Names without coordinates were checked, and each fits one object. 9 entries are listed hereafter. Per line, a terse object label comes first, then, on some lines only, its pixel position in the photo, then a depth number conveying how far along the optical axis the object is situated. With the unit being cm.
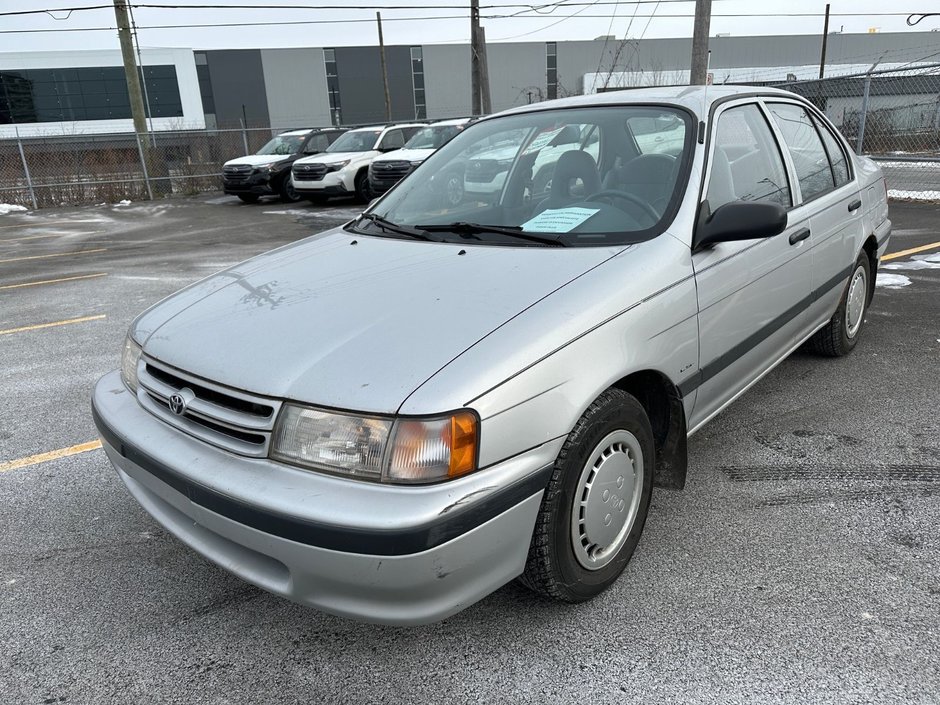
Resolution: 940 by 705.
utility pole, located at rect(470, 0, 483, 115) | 2197
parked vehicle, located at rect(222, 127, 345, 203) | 1700
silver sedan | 187
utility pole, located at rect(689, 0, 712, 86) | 1249
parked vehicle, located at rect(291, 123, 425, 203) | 1577
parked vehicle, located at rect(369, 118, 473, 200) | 1449
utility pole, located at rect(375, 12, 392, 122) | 3255
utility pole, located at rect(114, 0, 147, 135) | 1911
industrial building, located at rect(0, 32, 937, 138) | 4400
